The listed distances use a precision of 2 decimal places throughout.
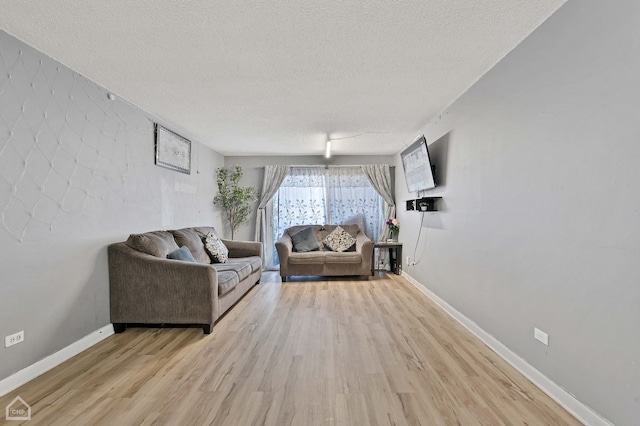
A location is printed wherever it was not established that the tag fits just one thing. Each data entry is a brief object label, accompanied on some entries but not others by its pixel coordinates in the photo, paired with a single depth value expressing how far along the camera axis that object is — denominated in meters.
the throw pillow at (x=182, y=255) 3.40
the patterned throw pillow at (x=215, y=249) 4.59
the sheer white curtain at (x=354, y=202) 6.59
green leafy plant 6.21
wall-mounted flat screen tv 3.94
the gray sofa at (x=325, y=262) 5.36
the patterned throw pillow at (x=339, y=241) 5.90
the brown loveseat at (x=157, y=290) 3.06
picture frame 4.03
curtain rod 6.56
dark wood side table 5.70
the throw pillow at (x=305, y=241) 5.82
